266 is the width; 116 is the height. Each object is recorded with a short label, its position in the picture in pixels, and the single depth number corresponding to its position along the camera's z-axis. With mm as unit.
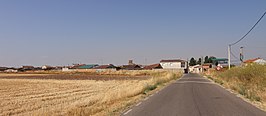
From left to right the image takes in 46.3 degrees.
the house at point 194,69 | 149350
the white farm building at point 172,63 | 185125
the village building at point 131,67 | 173325
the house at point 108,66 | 173062
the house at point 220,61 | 138100
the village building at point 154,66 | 160625
